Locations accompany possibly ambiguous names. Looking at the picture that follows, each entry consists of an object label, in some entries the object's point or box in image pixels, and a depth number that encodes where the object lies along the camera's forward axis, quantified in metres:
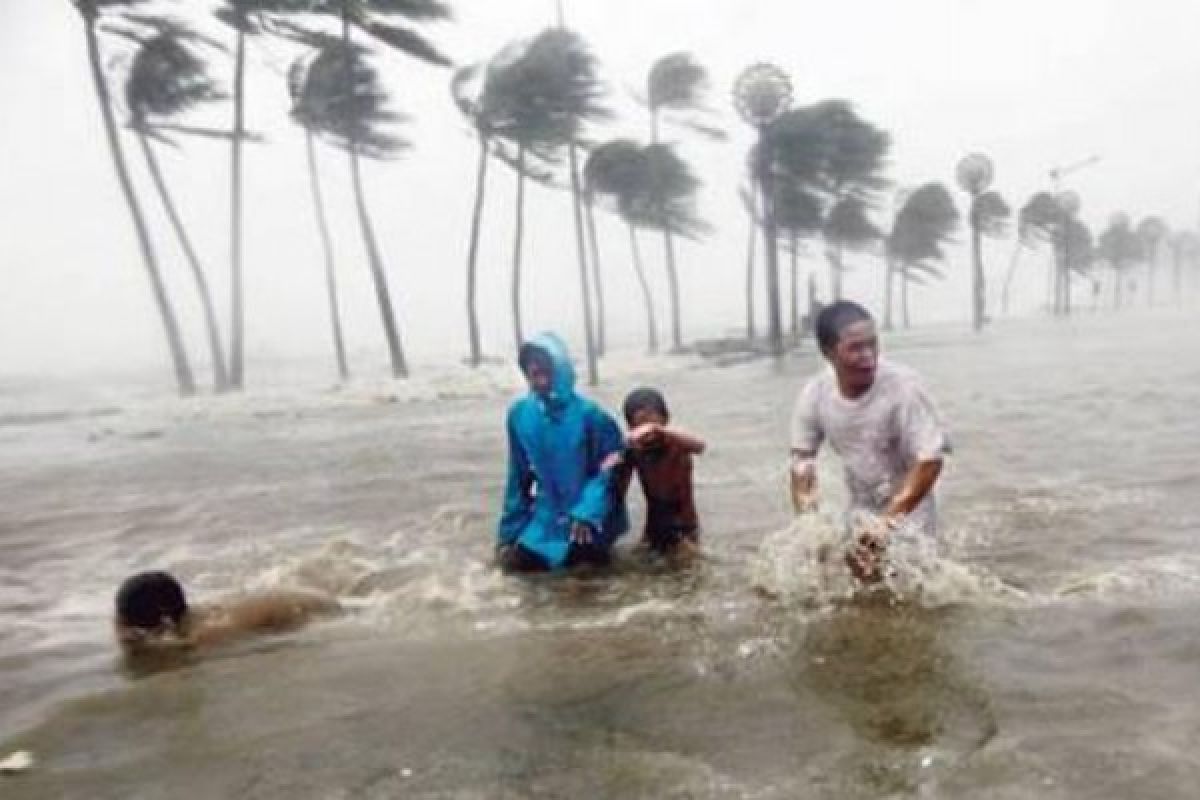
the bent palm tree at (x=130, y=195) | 28.00
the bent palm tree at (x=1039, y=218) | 75.50
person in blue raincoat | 6.71
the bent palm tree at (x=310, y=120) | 34.16
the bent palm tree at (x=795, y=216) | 52.16
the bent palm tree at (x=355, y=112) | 32.62
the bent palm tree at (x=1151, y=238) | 107.88
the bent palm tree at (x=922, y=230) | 72.88
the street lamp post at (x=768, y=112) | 34.88
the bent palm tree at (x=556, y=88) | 37.41
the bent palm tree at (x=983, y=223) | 56.16
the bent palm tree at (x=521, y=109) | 37.34
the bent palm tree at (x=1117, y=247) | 100.06
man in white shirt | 5.30
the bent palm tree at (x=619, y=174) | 46.97
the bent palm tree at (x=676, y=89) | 48.88
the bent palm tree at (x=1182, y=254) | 117.81
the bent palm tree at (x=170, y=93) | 29.22
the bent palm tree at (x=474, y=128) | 37.75
